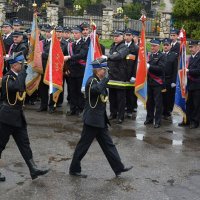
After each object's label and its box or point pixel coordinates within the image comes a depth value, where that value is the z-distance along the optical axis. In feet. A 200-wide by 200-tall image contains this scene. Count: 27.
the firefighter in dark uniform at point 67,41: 40.86
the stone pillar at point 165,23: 102.27
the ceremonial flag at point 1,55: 39.06
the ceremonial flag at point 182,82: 37.40
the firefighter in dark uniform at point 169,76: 38.97
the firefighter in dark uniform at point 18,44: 39.18
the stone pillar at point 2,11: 107.65
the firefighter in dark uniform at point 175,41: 40.73
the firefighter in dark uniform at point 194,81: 37.04
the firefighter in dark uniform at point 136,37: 40.93
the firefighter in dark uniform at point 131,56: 38.96
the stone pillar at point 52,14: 109.50
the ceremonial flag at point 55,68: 40.01
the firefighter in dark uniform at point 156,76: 37.09
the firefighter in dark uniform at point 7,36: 42.06
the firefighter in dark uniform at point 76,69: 39.60
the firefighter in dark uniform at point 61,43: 41.32
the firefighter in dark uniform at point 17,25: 41.89
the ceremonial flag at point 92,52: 37.09
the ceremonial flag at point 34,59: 40.22
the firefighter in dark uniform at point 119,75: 37.68
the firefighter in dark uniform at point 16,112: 24.07
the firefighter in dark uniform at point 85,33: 39.63
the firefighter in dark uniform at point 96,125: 25.02
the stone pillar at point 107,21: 107.86
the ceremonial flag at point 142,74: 37.42
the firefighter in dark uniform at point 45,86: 41.11
